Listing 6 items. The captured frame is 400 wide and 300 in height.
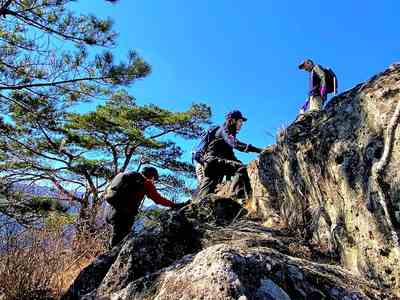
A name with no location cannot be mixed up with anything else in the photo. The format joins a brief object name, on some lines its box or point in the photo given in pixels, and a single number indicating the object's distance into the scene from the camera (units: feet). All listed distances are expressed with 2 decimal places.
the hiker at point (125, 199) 16.10
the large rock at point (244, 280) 6.14
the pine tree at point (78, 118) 28.68
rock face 9.02
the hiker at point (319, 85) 22.35
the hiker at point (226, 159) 19.24
